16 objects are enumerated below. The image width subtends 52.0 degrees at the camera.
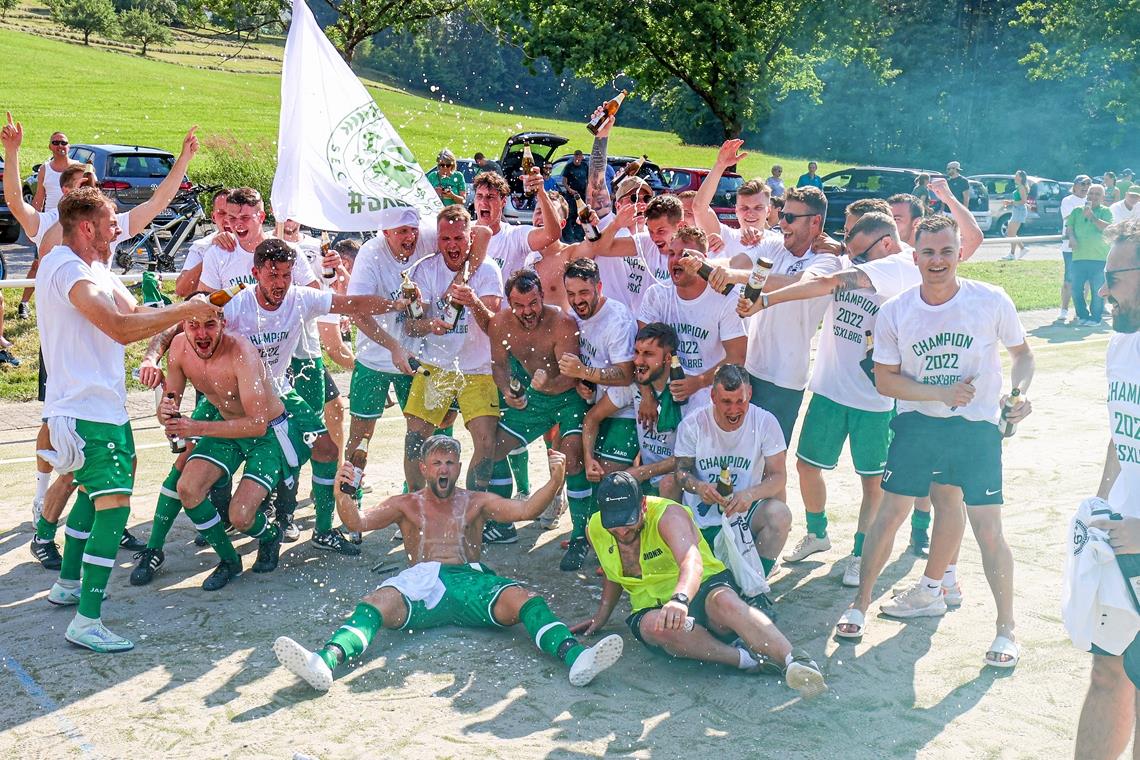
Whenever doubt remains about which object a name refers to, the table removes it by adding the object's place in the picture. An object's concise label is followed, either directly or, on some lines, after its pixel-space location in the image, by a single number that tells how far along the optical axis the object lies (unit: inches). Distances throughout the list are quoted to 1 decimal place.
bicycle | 614.1
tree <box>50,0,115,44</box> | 1974.7
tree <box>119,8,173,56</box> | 1951.3
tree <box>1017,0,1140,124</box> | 1417.3
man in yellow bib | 202.4
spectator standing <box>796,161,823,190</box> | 911.0
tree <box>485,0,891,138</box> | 906.7
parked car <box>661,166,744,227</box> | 830.5
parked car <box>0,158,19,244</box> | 658.2
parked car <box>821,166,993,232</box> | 965.2
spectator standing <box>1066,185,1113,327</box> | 560.7
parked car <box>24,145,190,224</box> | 774.5
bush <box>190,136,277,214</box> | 808.3
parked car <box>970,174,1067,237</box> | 1031.6
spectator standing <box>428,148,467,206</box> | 462.3
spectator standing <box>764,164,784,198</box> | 854.6
